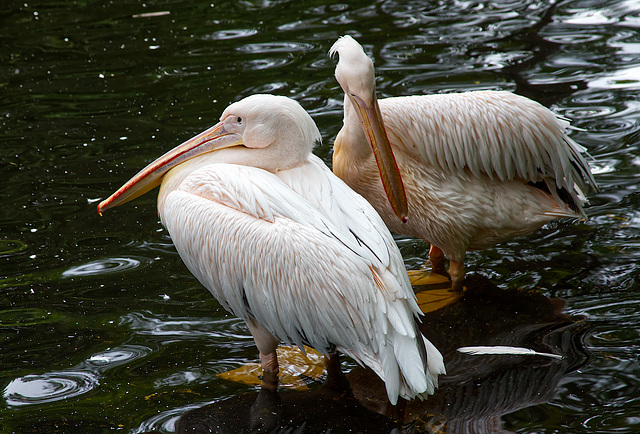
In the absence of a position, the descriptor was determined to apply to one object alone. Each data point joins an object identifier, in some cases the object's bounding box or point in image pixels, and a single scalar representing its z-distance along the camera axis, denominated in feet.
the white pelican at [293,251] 19.19
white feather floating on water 21.30
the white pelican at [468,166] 24.76
